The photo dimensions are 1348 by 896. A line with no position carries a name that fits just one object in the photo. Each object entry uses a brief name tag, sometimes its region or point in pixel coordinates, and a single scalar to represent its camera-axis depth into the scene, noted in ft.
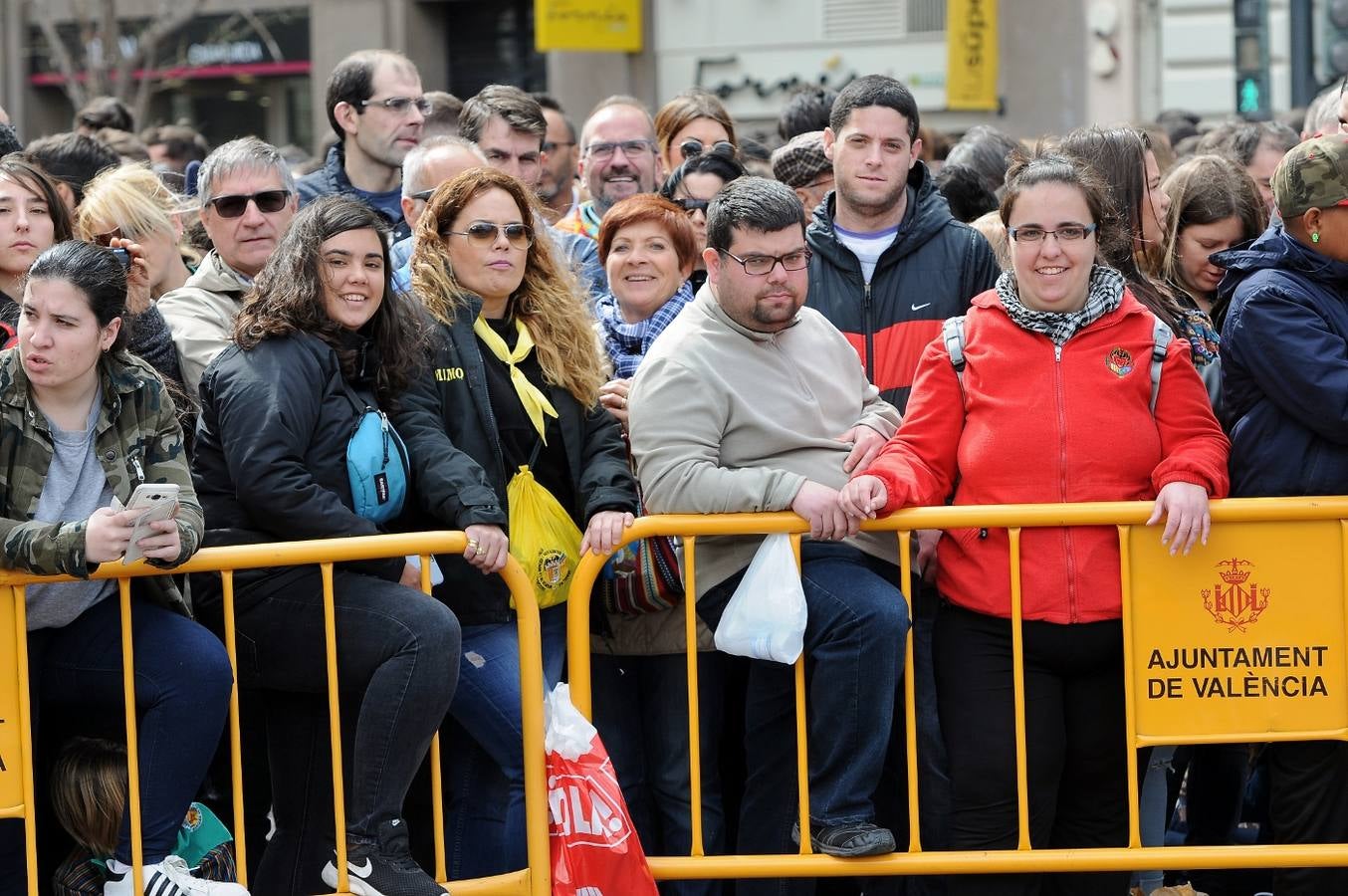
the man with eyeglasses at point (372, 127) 47.26
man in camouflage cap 30.71
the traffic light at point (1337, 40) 76.79
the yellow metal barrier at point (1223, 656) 30.76
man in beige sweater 31.07
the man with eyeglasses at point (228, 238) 34.83
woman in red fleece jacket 30.83
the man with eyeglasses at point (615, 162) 48.98
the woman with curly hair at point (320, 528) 29.96
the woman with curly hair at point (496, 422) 31.65
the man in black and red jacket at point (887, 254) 36.88
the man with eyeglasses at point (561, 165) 56.18
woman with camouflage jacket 29.14
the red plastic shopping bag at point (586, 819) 30.66
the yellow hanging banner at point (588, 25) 115.44
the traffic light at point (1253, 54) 111.86
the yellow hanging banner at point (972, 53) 118.42
